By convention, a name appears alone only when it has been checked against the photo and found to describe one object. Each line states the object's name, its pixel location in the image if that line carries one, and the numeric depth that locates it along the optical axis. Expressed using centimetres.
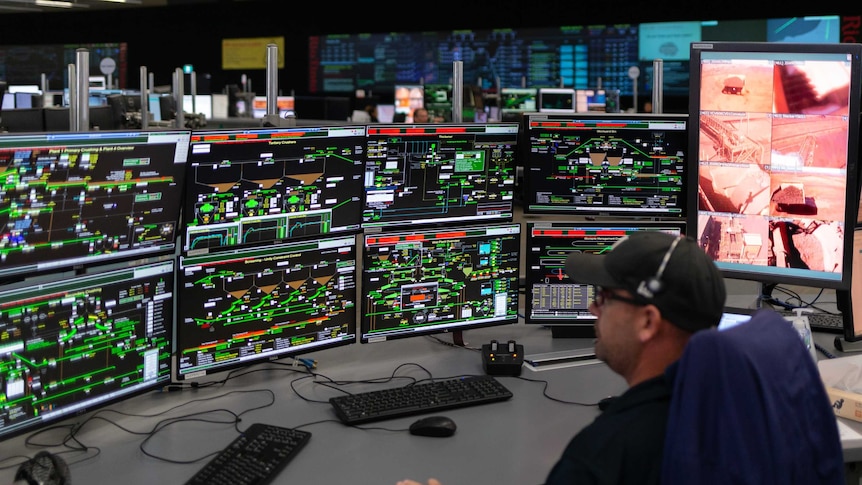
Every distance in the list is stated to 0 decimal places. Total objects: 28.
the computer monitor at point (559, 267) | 281
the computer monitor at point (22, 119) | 552
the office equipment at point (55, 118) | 558
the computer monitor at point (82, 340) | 183
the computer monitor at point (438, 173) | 256
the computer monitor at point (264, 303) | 222
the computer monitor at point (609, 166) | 284
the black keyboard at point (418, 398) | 214
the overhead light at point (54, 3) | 1415
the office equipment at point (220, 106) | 1100
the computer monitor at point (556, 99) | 978
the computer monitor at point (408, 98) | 1220
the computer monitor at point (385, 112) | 1254
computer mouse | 204
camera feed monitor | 259
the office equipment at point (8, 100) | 920
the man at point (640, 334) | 133
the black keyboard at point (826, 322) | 295
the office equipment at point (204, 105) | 1080
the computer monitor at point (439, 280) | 256
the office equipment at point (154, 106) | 878
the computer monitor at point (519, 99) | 1055
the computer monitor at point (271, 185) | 222
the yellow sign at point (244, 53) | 1459
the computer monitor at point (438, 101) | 980
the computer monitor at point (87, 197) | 185
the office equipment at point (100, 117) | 535
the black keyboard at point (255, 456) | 177
